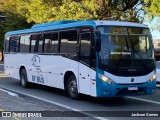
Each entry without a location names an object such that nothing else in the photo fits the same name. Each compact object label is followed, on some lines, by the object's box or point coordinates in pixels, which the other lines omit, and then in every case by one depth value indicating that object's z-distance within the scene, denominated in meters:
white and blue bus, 12.05
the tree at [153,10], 26.77
